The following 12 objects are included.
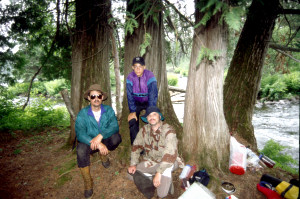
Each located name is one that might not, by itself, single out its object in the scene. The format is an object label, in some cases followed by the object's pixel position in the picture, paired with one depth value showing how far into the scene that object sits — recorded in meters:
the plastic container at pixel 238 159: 2.69
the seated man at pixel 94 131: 2.64
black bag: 2.49
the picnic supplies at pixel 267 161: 3.01
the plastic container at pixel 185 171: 2.66
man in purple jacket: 2.94
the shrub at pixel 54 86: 21.59
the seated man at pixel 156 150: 2.34
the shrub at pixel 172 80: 22.11
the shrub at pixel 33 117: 6.16
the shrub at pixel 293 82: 11.55
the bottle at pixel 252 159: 2.95
